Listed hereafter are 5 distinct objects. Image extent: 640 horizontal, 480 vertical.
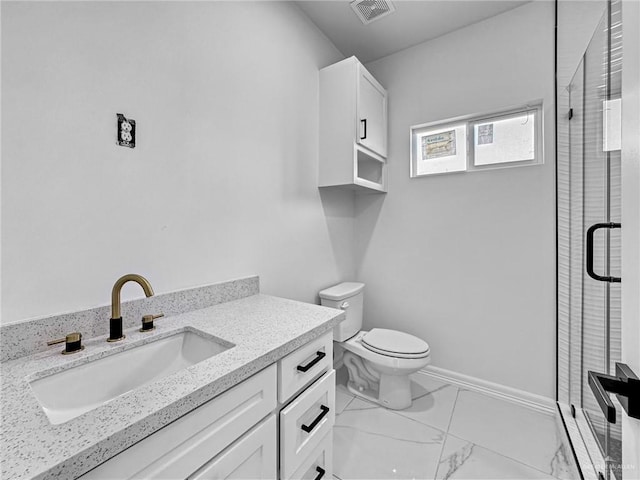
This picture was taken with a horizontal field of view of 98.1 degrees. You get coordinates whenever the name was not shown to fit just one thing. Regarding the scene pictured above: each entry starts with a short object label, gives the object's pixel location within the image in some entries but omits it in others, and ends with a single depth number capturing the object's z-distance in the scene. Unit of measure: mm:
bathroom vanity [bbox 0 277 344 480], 492
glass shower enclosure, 1022
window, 1897
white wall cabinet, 1901
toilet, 1736
